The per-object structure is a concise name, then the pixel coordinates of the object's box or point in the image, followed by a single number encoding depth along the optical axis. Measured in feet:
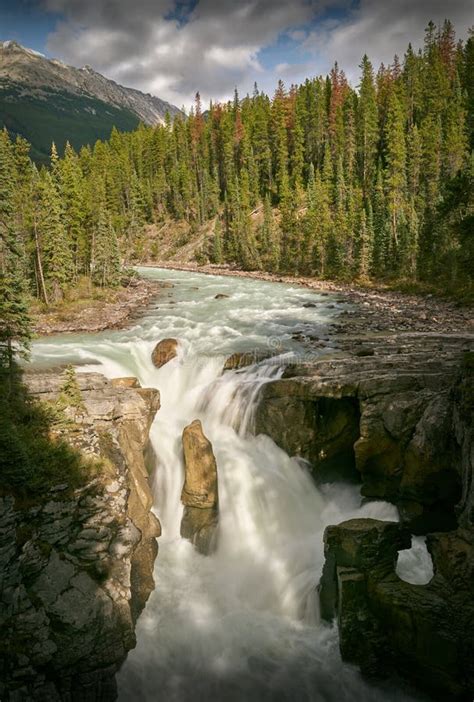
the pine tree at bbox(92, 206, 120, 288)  154.20
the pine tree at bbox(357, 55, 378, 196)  233.39
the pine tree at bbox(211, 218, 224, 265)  249.55
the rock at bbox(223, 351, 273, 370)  64.61
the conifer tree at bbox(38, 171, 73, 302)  122.42
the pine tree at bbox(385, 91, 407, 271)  162.71
